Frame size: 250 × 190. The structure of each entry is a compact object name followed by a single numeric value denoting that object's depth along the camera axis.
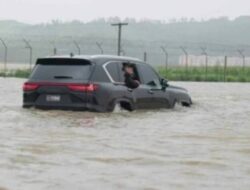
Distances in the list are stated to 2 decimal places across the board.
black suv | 15.36
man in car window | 16.19
